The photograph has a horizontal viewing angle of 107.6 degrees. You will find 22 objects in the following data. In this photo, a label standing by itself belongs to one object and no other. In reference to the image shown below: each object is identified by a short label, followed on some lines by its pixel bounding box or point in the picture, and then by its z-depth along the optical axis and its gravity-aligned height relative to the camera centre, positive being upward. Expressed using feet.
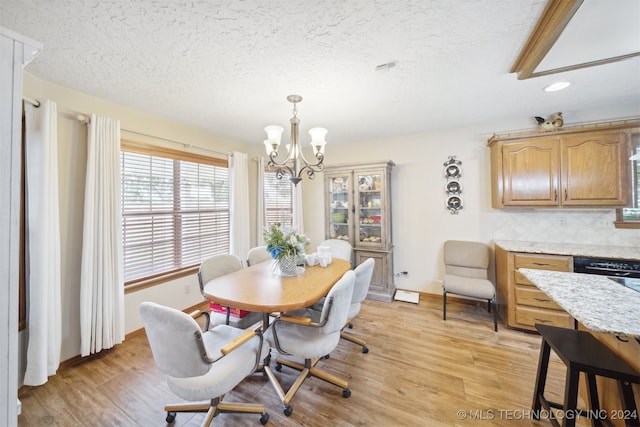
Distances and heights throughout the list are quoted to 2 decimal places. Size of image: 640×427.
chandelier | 6.93 +2.17
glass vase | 7.12 -1.49
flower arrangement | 7.01 -0.87
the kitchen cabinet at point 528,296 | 7.79 -3.01
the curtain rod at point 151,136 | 6.95 +3.15
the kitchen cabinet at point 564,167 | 7.91 +1.57
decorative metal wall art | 10.94 +1.30
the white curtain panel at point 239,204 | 11.68 +0.65
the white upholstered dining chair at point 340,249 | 10.34 -1.52
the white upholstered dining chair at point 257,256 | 9.29 -1.61
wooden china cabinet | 11.43 +0.04
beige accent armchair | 8.89 -2.59
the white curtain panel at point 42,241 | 5.84 -0.52
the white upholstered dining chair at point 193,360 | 3.98 -2.67
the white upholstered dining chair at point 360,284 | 6.48 -1.98
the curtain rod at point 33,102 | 5.73 +2.99
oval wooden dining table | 5.14 -1.85
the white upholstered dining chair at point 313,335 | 5.15 -2.87
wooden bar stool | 3.76 -2.56
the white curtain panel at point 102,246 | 6.93 -0.80
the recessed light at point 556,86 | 6.84 +3.72
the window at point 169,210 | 8.49 +0.33
